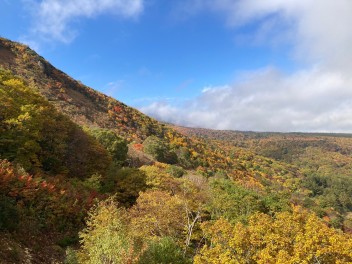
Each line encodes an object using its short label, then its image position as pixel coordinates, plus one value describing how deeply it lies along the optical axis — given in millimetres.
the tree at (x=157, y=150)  75500
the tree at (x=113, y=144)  54781
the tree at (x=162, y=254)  19844
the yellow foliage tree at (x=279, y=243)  15672
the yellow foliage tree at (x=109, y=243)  16922
